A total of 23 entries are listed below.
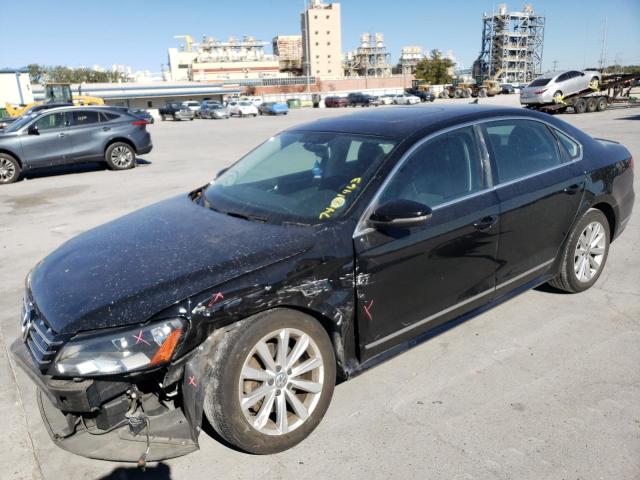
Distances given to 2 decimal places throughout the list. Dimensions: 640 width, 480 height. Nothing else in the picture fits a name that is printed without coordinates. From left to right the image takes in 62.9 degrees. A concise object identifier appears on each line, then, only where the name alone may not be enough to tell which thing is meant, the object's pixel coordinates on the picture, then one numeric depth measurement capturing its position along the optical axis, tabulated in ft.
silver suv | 38.58
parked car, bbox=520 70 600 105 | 84.38
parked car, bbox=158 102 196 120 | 139.54
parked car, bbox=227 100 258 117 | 144.15
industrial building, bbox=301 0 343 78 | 419.13
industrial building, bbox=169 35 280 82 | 382.42
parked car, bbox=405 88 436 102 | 194.90
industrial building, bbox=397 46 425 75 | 524.93
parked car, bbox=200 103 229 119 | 137.49
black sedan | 7.99
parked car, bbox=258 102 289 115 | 146.17
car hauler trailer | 85.81
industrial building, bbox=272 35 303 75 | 484.38
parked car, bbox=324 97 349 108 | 186.80
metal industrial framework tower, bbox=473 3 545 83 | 449.89
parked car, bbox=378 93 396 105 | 181.98
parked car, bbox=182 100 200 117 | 141.79
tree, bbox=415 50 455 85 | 332.53
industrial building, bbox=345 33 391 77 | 500.74
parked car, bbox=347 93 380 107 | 179.83
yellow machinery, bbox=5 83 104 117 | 97.65
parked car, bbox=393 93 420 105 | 179.52
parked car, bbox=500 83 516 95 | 212.50
